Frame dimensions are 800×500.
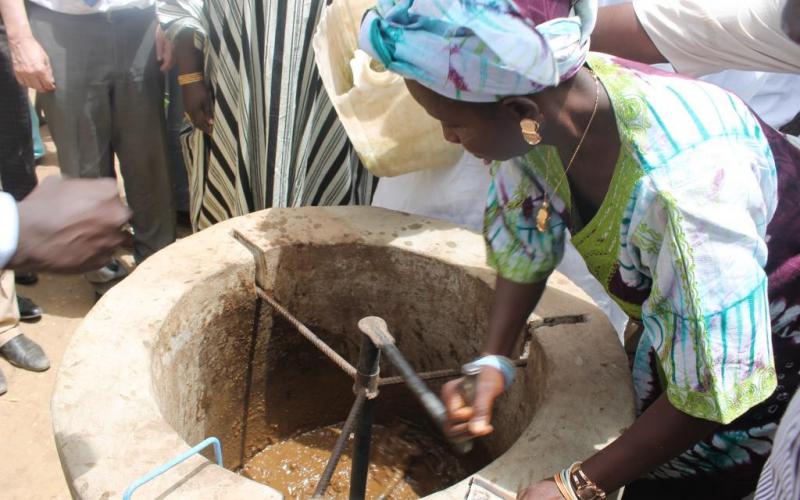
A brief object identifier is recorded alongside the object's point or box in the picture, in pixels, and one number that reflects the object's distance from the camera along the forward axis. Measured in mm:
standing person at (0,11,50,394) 3050
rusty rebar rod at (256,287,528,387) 1723
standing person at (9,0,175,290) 2865
